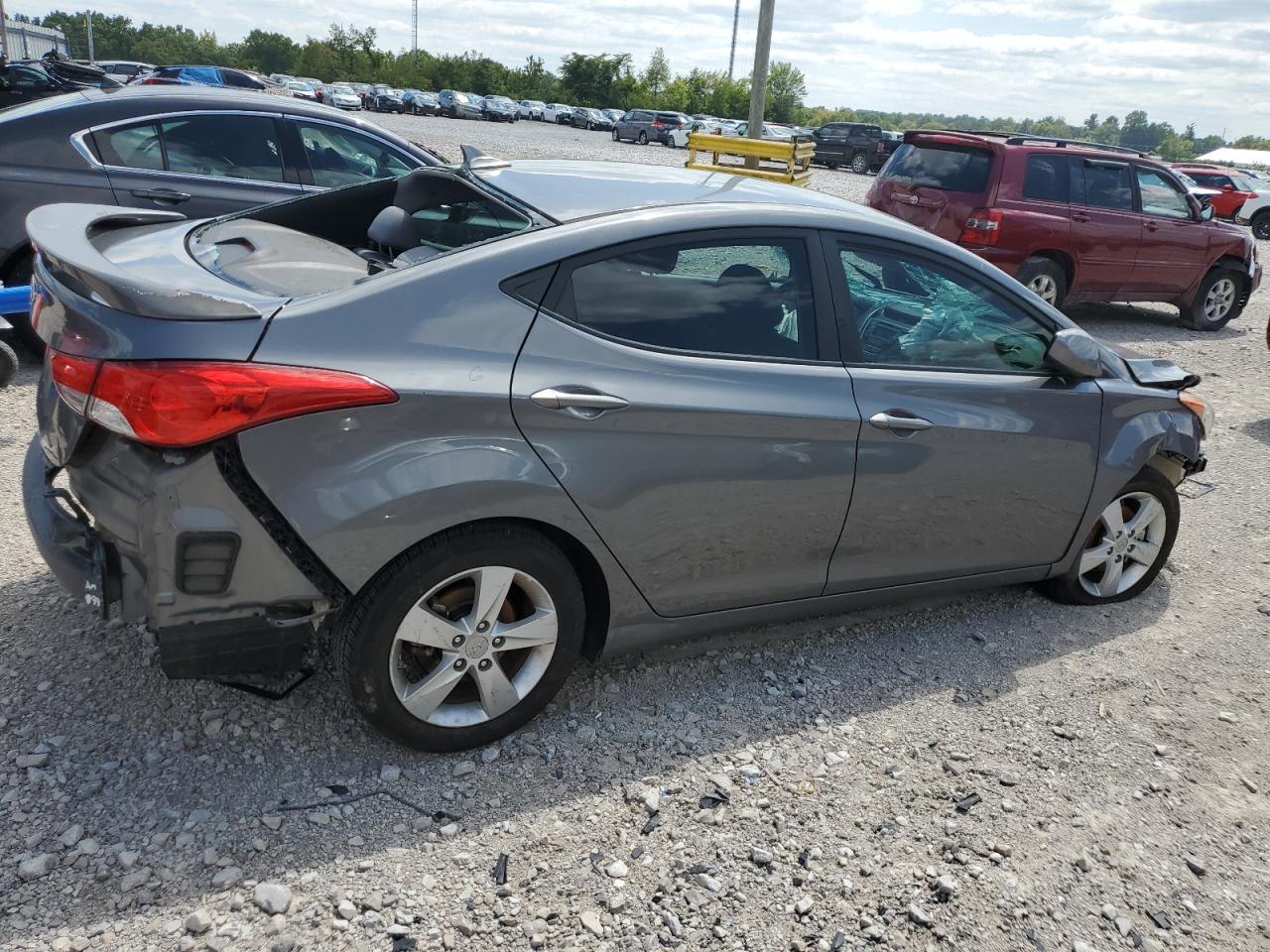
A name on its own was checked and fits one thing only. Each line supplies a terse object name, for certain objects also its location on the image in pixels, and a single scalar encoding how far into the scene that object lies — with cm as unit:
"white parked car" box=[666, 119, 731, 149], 4576
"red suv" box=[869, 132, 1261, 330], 951
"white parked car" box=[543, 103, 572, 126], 6412
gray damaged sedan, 247
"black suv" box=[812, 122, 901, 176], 3891
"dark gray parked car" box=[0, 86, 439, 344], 581
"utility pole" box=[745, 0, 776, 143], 1405
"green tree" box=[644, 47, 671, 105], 8762
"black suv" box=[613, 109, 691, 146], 4866
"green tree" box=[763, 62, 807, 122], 8562
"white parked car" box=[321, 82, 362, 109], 4628
